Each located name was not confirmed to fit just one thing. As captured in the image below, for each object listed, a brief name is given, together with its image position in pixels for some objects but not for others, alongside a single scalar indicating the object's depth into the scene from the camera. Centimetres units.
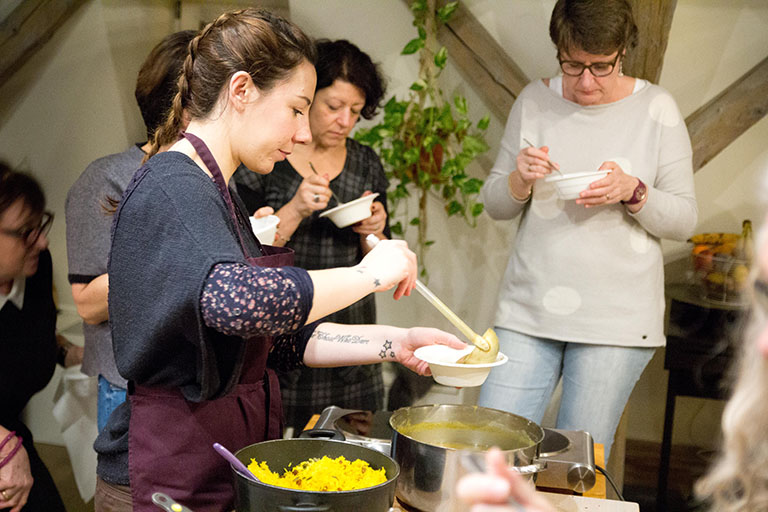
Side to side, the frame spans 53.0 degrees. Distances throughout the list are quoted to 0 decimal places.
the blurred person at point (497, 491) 61
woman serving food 109
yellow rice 112
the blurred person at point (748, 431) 69
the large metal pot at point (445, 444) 118
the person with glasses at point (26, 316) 226
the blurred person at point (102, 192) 181
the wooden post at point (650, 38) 246
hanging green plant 288
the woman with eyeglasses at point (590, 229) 212
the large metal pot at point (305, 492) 99
